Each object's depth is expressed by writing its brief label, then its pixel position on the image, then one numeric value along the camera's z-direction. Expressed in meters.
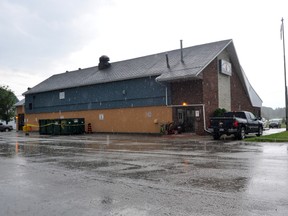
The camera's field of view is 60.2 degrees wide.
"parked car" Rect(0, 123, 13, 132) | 38.22
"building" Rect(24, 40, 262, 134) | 20.11
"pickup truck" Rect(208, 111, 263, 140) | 15.37
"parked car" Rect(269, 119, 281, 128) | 31.93
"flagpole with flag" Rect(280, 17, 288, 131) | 21.02
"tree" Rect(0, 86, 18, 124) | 45.50
